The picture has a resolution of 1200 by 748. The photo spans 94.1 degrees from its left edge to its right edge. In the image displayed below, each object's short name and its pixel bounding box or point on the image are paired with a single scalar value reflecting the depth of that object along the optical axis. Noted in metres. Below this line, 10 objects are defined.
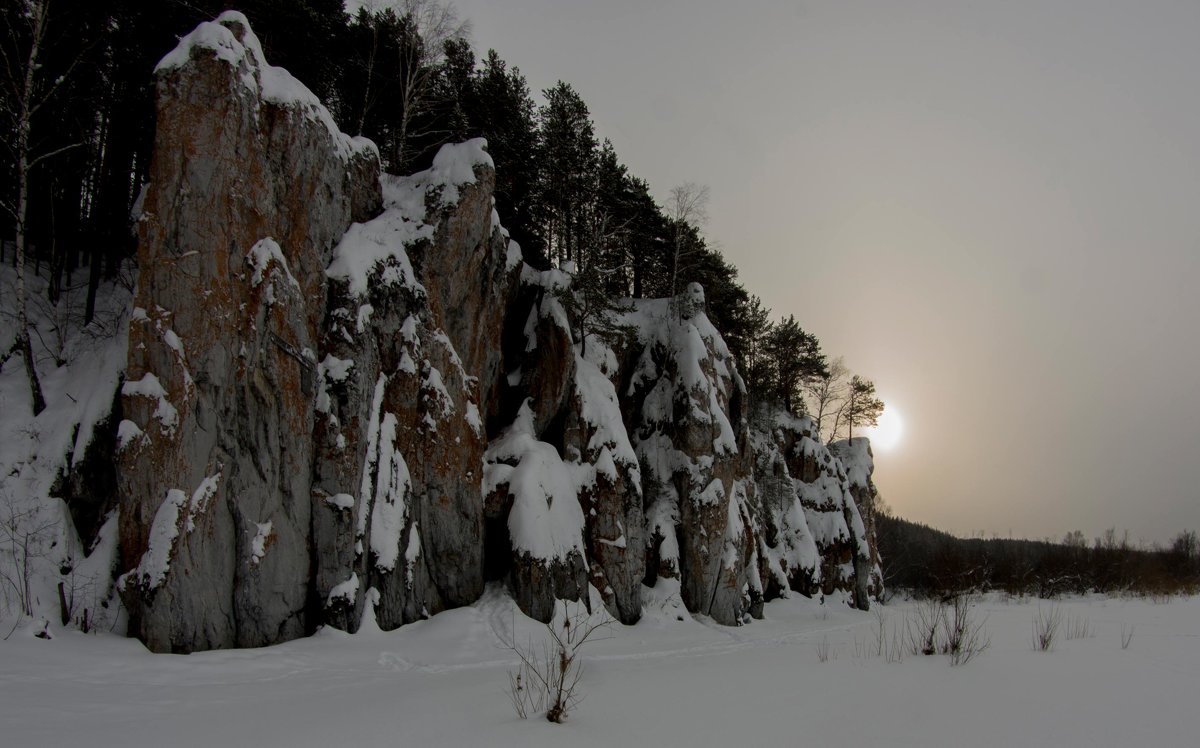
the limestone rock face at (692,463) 21.78
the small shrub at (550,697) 5.88
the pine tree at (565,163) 25.83
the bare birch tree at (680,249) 27.42
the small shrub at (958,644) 8.50
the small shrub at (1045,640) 9.27
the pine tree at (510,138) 25.33
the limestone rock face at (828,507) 34.06
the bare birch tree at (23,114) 11.64
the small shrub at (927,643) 9.37
